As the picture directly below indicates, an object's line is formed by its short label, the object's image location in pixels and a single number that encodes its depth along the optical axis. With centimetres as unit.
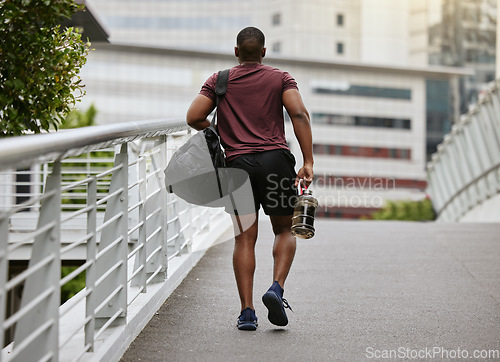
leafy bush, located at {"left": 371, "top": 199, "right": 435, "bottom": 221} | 6838
